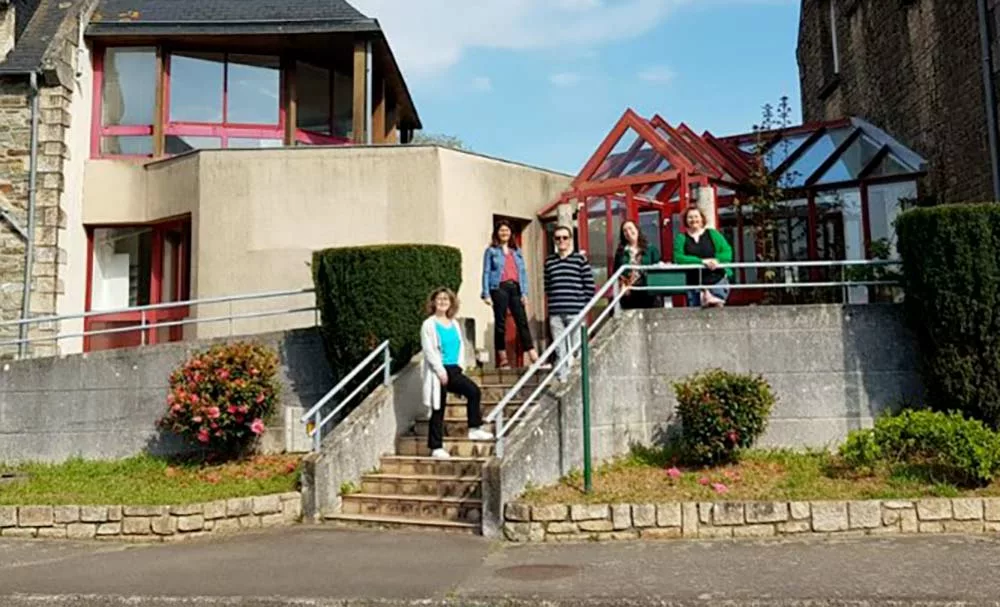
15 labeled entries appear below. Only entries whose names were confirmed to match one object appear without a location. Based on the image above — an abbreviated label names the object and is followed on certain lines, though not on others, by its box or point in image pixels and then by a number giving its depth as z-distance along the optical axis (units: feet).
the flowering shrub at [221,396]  31.14
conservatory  43.39
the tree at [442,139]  112.98
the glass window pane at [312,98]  52.01
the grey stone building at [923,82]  41.57
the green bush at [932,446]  24.67
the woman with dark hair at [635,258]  32.73
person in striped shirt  31.78
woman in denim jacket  33.37
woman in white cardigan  27.61
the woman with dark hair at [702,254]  31.65
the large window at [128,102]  48.96
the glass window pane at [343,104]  53.52
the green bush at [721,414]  27.09
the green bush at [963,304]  27.12
